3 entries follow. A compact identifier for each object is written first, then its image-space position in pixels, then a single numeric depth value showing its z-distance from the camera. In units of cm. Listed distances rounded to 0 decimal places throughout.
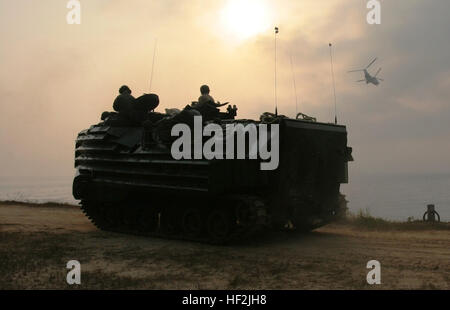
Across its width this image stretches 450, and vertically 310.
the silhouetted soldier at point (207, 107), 1245
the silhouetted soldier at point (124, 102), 1360
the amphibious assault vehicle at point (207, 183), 1073
